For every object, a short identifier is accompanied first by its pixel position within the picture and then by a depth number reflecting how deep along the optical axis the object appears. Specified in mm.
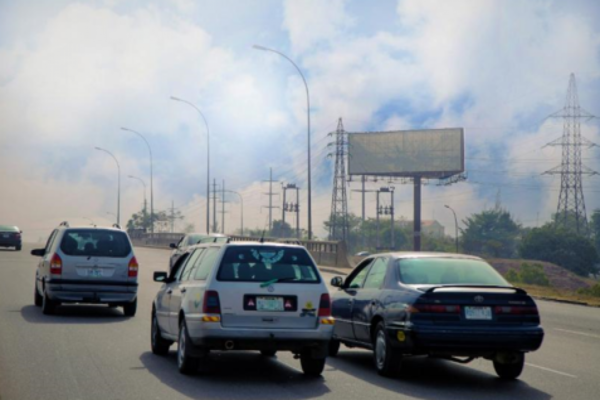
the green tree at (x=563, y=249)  125438
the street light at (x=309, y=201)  51188
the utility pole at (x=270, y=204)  139500
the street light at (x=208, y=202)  74300
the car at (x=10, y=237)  60781
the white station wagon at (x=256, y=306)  11867
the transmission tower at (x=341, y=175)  104562
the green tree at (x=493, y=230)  174000
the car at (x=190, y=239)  34484
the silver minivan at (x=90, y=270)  20156
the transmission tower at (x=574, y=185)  91562
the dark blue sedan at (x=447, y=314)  11789
